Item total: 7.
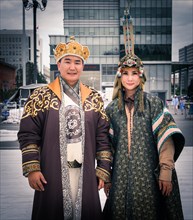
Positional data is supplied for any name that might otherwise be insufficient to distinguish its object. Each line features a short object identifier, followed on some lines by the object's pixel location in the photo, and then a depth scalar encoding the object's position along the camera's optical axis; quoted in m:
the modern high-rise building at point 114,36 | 51.22
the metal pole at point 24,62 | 15.33
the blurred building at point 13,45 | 123.31
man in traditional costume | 2.40
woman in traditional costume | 2.57
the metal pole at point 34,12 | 12.81
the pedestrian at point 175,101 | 22.59
